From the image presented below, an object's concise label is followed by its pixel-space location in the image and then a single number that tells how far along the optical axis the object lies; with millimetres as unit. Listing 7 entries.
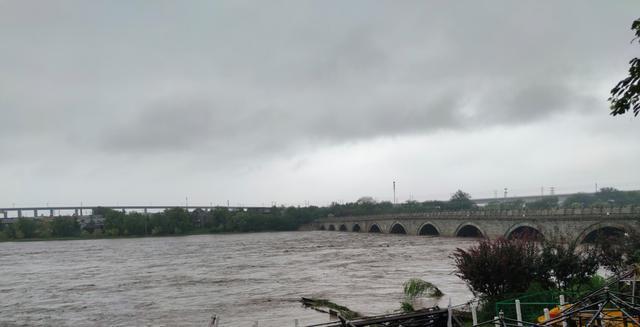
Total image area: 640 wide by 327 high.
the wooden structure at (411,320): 8438
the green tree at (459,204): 185525
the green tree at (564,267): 20078
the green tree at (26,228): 154125
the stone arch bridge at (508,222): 51625
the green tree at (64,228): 157512
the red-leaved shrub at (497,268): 18609
